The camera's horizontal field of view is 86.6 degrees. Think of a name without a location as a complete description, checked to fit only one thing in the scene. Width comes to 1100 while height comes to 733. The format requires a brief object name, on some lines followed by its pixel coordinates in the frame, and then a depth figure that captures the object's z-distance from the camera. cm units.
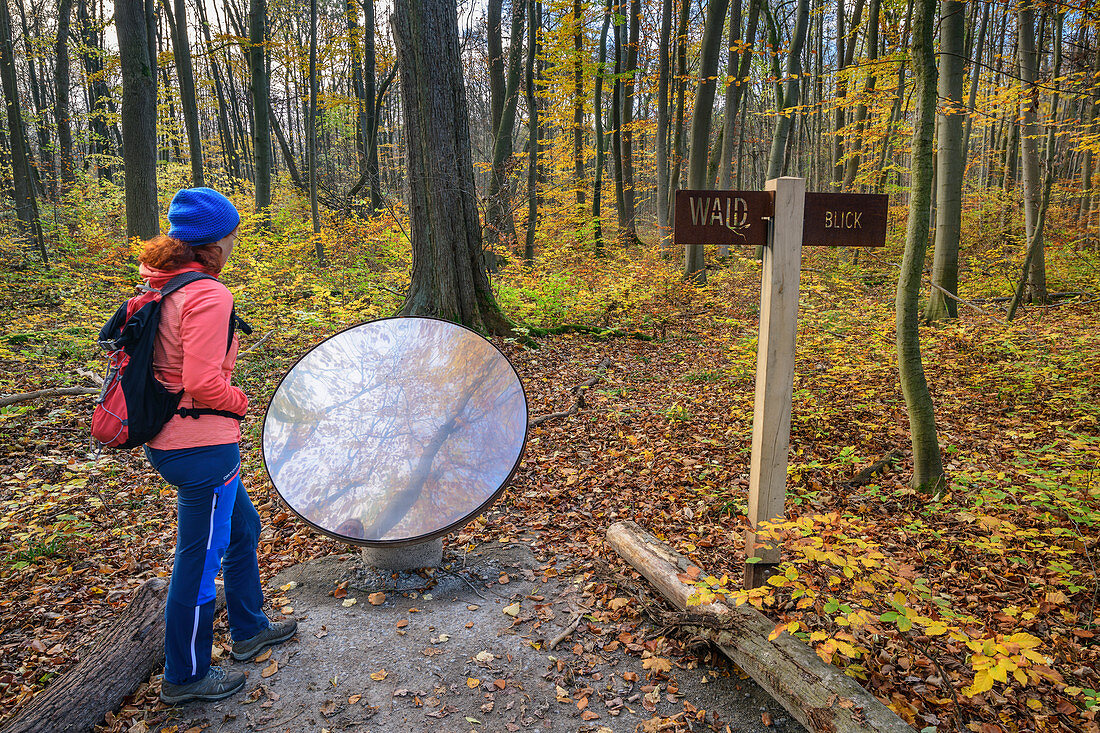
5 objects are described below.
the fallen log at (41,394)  489
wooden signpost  285
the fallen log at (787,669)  219
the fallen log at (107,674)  227
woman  225
